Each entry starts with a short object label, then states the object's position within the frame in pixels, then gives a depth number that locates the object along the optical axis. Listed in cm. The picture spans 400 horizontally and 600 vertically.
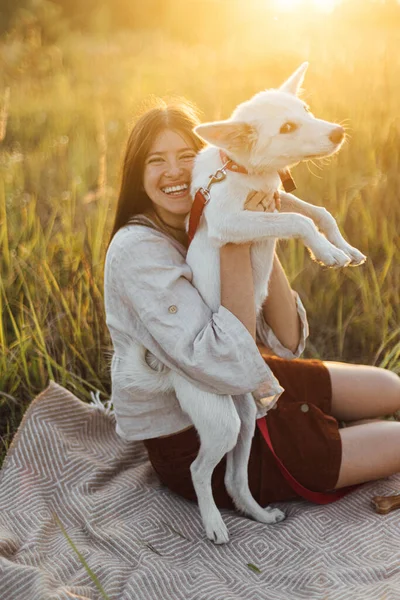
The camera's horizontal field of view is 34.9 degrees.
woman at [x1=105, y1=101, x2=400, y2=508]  204
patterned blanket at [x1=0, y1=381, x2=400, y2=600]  187
